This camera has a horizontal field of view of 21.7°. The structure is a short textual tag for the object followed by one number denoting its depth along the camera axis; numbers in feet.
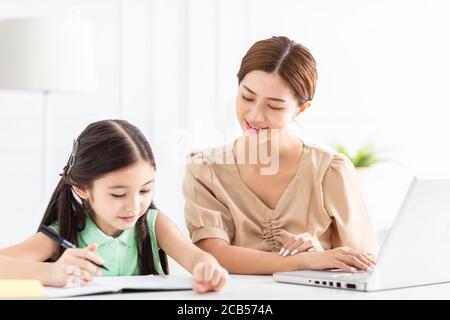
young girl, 7.06
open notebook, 6.24
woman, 7.83
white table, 6.30
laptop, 6.36
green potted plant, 13.89
